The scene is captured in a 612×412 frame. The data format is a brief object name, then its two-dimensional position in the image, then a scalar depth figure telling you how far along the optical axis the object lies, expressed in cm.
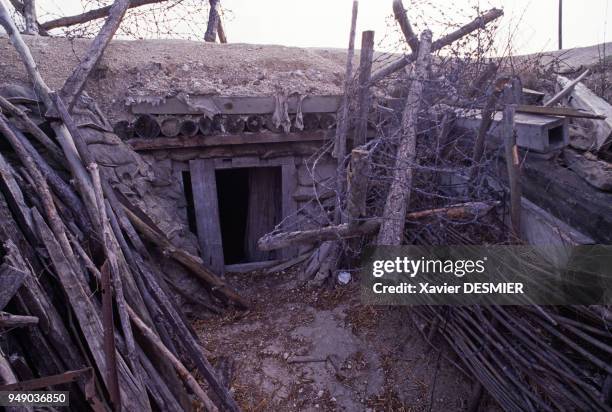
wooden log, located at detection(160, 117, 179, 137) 468
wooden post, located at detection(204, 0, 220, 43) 806
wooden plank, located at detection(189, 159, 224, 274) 507
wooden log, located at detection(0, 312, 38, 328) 220
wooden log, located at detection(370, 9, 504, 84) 403
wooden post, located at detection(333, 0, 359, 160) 464
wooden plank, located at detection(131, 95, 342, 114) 470
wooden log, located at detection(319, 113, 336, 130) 511
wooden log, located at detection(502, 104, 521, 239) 263
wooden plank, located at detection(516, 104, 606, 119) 307
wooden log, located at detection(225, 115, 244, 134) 486
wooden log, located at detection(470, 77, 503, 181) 294
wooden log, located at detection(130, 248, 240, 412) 305
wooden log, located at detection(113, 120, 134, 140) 454
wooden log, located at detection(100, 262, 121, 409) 234
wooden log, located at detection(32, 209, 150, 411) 250
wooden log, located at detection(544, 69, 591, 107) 385
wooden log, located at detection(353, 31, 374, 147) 406
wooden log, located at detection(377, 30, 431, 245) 321
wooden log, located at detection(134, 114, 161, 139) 463
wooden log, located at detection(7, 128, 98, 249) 331
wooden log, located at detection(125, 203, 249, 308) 411
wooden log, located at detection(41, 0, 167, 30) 665
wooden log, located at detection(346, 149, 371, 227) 228
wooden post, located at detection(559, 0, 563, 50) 1268
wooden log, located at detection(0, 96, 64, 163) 372
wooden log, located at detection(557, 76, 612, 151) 323
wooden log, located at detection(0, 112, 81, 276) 286
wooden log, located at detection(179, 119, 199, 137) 469
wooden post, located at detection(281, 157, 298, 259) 536
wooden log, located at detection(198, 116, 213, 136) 475
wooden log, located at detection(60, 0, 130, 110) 417
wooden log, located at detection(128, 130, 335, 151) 466
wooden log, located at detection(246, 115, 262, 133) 493
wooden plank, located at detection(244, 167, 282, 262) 581
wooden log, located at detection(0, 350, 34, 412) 199
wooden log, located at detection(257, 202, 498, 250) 240
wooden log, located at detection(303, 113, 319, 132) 509
